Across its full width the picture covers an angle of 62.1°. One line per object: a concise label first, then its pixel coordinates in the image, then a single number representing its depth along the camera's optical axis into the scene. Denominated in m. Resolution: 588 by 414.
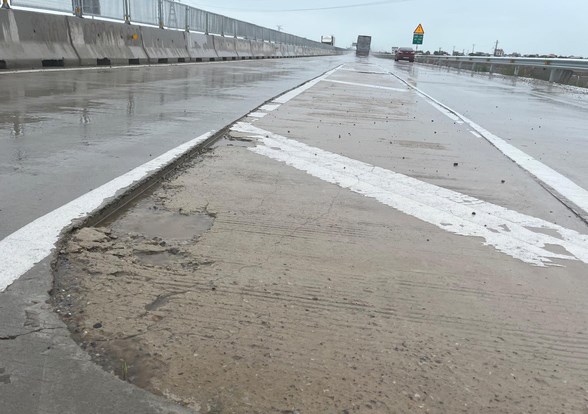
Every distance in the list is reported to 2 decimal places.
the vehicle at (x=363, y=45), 106.81
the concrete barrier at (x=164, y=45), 20.01
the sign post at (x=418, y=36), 70.38
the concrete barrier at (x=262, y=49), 38.53
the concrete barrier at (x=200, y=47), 25.11
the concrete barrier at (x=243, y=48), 33.91
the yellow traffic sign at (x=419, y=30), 69.56
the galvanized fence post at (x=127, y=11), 19.77
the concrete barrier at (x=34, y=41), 12.14
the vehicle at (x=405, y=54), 68.69
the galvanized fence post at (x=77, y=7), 16.23
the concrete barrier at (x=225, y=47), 29.39
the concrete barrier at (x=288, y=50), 50.44
